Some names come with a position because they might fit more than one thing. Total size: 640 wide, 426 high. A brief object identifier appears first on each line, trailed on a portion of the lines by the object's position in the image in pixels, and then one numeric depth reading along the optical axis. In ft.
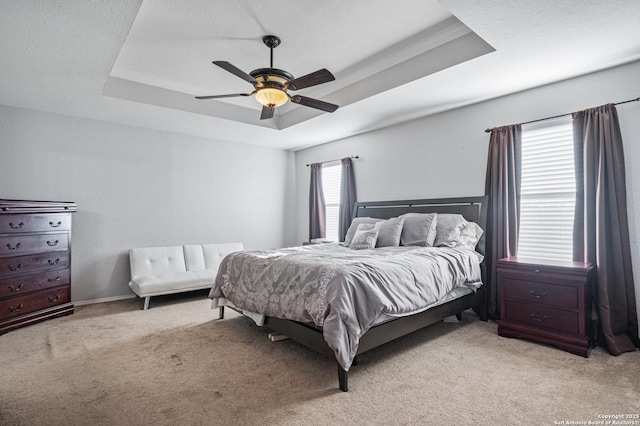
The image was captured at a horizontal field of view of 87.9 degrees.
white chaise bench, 14.28
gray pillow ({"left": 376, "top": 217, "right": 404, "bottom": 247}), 13.20
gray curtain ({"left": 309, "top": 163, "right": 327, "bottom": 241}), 20.15
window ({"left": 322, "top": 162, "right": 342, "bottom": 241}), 19.66
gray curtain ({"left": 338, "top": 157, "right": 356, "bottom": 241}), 18.12
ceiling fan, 8.87
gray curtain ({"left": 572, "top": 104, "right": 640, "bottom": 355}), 9.35
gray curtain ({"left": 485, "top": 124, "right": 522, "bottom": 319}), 11.82
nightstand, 9.05
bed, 7.56
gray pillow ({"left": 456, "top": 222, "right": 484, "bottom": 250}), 12.25
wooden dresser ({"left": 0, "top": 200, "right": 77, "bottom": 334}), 11.29
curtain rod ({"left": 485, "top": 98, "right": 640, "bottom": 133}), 9.53
